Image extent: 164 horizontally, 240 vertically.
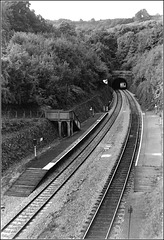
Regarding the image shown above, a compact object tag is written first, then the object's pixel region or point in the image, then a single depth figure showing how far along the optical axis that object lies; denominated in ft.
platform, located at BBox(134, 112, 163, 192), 52.03
